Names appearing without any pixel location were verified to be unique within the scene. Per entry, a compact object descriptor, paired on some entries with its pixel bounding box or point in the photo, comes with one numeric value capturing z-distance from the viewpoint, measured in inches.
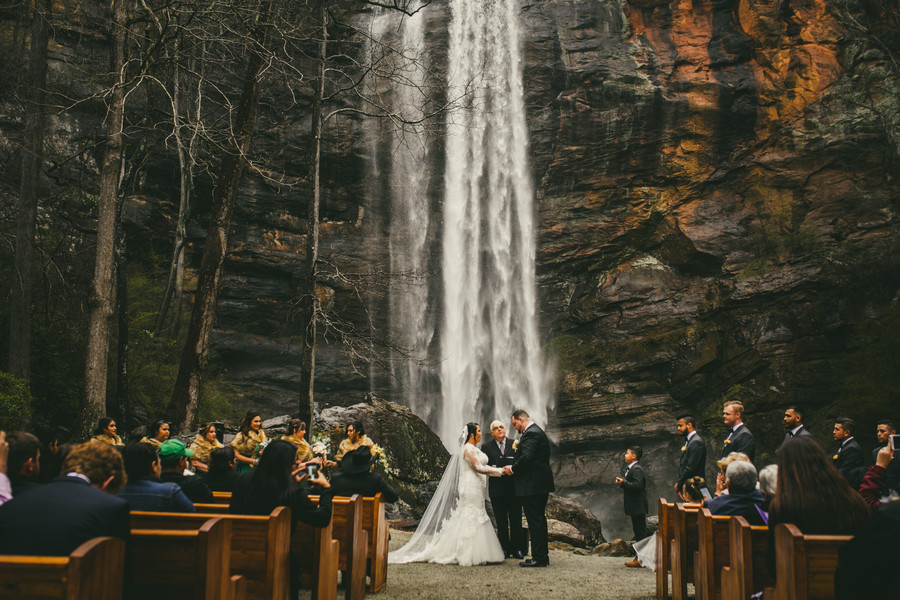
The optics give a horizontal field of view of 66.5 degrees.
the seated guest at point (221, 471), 255.1
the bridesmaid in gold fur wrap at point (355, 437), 360.5
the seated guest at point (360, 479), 271.7
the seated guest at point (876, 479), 186.9
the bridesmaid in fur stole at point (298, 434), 361.4
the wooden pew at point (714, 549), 196.1
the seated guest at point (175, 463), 207.3
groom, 329.1
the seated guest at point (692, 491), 303.6
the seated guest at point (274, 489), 170.9
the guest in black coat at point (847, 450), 316.8
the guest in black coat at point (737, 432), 297.9
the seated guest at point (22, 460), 165.0
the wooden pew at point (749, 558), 161.8
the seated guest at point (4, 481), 151.7
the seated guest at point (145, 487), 167.5
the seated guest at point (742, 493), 197.8
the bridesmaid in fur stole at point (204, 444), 360.5
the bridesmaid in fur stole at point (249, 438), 386.0
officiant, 364.5
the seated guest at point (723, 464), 220.4
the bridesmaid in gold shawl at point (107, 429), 354.3
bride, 339.3
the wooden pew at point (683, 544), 233.1
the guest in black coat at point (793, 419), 323.6
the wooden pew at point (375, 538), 261.7
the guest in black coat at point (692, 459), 333.7
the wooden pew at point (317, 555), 198.4
